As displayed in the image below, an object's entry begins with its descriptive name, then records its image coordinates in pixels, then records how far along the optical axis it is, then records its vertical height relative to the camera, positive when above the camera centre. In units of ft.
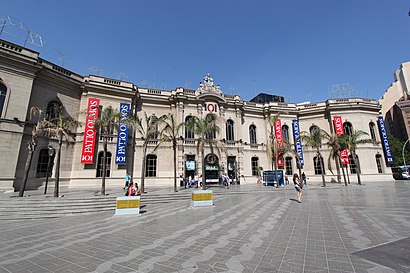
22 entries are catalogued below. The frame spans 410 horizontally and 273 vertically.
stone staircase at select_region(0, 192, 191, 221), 34.20 -5.87
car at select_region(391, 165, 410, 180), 115.22 -1.97
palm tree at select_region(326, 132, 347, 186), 83.56 +11.97
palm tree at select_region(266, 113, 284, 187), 78.12 +10.23
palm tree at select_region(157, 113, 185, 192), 61.37 +15.03
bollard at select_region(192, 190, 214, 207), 40.04 -5.12
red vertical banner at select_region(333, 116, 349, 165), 94.32 +21.11
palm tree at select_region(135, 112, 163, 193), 58.23 +15.09
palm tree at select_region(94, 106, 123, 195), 53.96 +15.65
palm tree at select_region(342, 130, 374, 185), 82.74 +12.65
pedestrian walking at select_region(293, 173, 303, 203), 40.90 -2.89
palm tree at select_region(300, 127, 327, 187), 83.22 +14.64
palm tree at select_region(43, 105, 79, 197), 44.55 +13.26
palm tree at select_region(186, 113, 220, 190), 68.23 +17.40
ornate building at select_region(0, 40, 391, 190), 54.80 +22.44
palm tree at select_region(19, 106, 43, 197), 43.18 +7.23
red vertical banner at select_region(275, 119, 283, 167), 98.99 +20.71
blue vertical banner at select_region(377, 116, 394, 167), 95.71 +13.62
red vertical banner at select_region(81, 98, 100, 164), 65.92 +12.33
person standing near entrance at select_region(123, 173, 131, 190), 67.46 -1.62
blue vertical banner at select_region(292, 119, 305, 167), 100.94 +18.11
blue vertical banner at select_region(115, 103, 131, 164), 71.72 +12.04
